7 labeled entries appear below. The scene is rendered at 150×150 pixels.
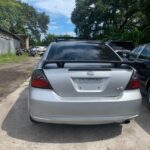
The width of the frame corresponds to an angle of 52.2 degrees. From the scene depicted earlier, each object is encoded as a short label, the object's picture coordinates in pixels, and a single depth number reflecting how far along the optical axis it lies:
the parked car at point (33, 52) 20.99
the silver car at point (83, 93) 2.38
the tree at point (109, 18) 11.19
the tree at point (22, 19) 24.54
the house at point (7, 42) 19.12
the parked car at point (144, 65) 3.50
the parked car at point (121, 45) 8.05
